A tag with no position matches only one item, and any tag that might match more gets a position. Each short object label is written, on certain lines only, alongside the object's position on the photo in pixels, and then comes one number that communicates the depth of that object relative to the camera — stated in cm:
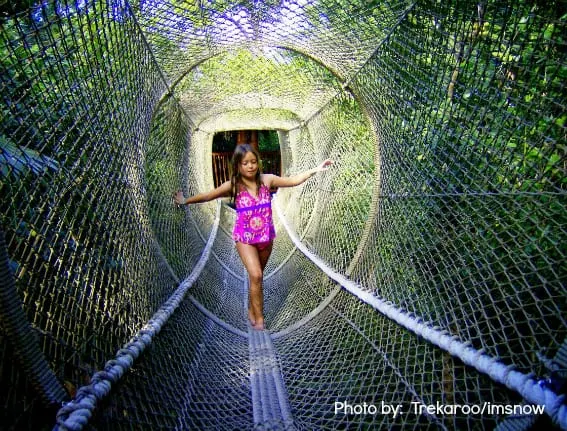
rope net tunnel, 112
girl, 275
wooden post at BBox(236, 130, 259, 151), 993
